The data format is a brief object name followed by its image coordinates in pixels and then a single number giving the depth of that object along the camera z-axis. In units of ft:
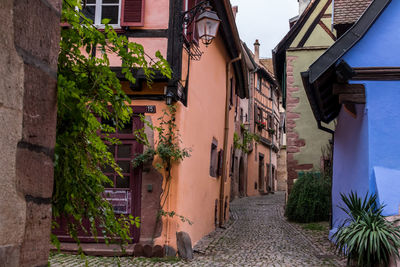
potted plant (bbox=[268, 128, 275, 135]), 96.99
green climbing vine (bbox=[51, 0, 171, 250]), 9.09
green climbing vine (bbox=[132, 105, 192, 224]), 22.99
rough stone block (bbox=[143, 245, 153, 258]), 22.75
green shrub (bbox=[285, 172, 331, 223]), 38.88
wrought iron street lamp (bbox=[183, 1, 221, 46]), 22.81
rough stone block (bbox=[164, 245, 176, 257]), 22.94
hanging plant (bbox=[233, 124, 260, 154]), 70.67
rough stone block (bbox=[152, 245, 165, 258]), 22.72
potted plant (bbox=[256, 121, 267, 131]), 86.74
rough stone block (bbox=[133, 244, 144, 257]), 22.79
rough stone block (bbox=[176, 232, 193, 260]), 23.27
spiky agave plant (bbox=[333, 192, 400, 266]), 17.80
